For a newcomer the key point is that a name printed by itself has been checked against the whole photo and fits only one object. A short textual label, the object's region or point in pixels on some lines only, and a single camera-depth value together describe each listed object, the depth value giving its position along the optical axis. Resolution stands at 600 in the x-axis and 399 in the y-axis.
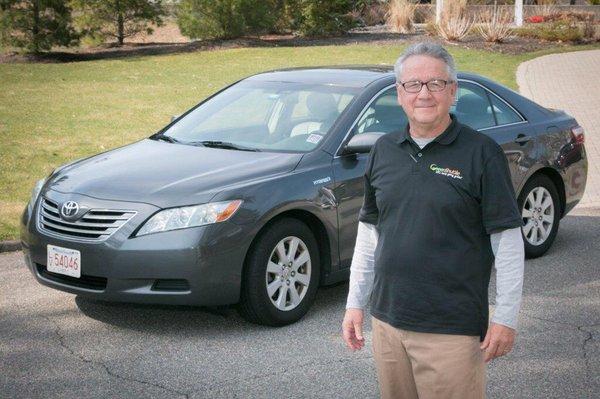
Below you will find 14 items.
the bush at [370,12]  33.22
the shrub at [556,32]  27.83
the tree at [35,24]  23.25
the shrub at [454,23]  26.62
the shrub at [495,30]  26.33
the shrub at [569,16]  32.00
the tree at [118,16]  25.22
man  2.99
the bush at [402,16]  29.62
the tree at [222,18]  26.31
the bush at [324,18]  28.25
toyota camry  5.51
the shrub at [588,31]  28.36
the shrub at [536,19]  33.92
